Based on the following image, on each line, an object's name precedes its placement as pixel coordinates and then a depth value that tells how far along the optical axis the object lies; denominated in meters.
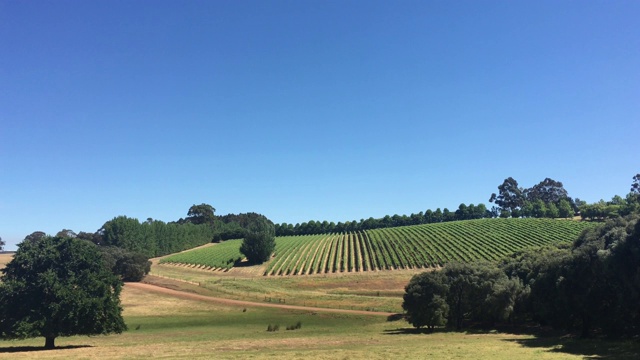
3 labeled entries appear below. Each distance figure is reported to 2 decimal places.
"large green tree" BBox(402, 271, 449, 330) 47.44
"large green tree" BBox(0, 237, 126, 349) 35.88
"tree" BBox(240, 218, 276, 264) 133.60
